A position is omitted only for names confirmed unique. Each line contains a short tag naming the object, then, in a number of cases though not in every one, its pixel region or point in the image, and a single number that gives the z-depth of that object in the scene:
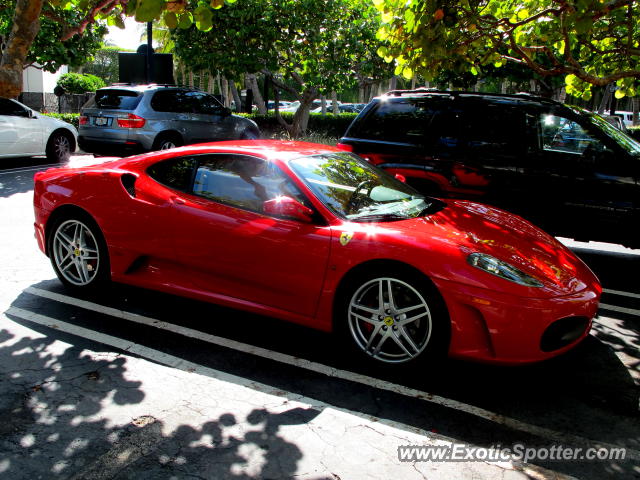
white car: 12.26
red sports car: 3.64
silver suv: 12.20
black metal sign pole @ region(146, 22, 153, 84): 15.50
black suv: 6.39
